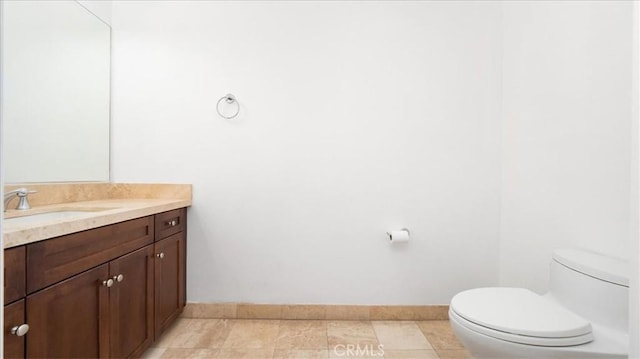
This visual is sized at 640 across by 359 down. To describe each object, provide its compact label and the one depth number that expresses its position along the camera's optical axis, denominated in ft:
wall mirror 5.13
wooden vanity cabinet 3.29
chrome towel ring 7.15
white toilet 3.83
